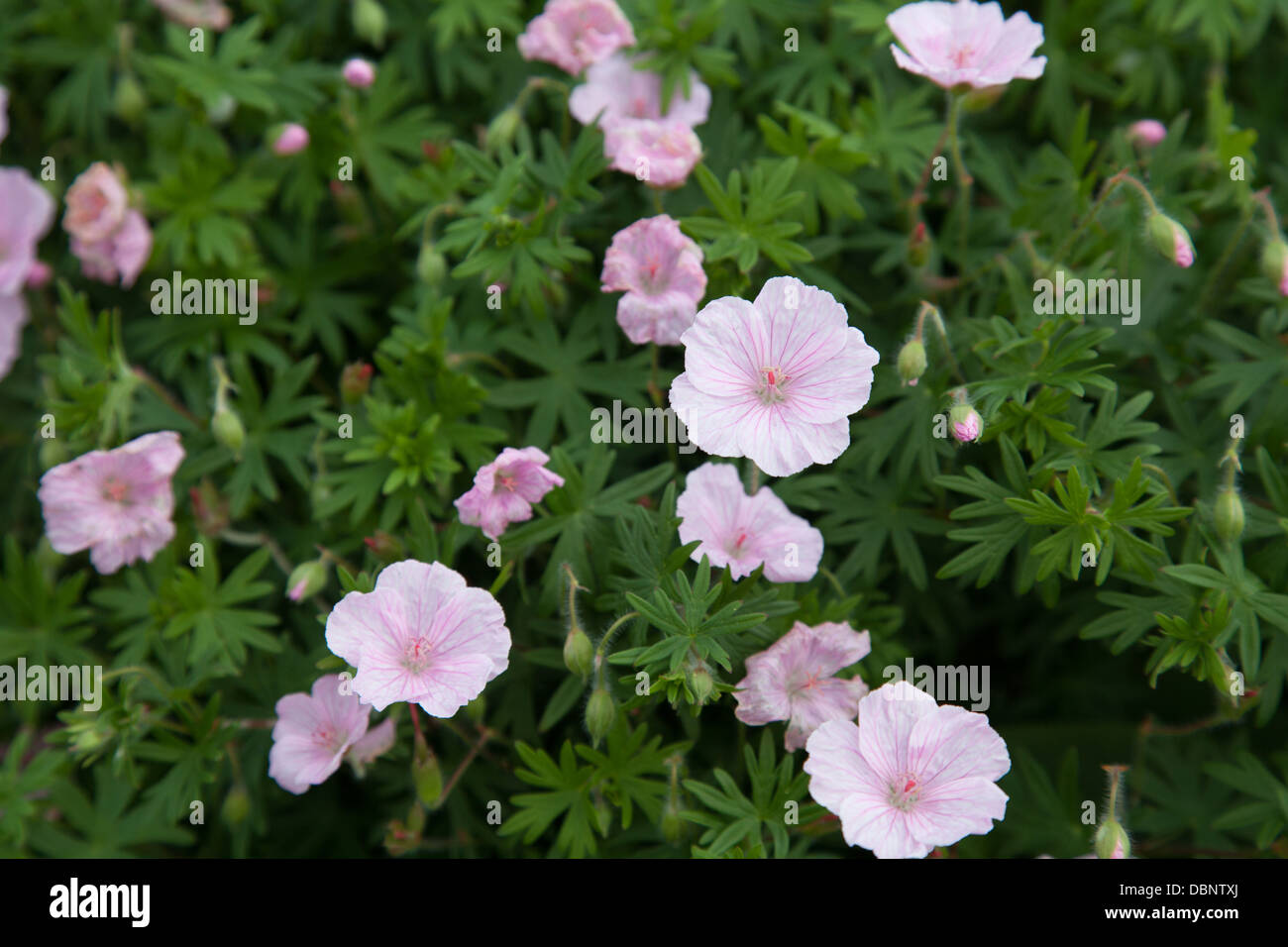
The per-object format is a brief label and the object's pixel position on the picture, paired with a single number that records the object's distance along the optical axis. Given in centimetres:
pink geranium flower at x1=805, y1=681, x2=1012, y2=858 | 61
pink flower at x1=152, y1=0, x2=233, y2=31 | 69
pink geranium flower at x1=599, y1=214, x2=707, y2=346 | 63
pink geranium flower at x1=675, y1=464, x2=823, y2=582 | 63
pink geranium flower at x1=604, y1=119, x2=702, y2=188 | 64
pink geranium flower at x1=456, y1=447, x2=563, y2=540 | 62
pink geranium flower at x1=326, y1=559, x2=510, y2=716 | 61
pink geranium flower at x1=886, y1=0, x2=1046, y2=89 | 64
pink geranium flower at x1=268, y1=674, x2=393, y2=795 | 63
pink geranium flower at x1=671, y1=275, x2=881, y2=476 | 61
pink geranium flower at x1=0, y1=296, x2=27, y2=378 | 69
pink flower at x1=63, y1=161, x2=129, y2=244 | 67
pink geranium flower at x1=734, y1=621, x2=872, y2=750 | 62
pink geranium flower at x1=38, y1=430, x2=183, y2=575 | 65
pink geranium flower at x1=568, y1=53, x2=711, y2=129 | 67
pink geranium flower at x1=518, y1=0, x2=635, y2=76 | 66
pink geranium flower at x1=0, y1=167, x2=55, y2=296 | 69
